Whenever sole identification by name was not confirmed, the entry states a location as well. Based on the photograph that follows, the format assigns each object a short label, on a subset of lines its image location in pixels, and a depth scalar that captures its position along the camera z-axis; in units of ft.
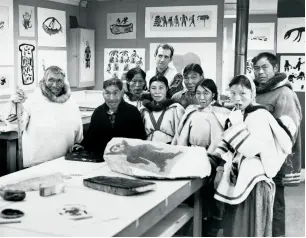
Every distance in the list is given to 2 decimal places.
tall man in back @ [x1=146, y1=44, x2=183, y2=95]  14.83
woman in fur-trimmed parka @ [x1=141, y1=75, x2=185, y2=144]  12.82
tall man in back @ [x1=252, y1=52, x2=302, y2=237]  12.25
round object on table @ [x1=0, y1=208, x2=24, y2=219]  7.48
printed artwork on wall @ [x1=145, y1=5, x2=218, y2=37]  22.52
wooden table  7.02
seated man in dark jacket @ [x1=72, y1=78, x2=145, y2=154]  12.17
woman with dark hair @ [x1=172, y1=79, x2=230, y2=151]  11.94
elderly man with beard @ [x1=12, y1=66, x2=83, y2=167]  12.51
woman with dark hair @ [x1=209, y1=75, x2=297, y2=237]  10.48
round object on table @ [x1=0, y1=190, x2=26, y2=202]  8.39
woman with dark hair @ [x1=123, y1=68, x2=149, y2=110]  13.91
